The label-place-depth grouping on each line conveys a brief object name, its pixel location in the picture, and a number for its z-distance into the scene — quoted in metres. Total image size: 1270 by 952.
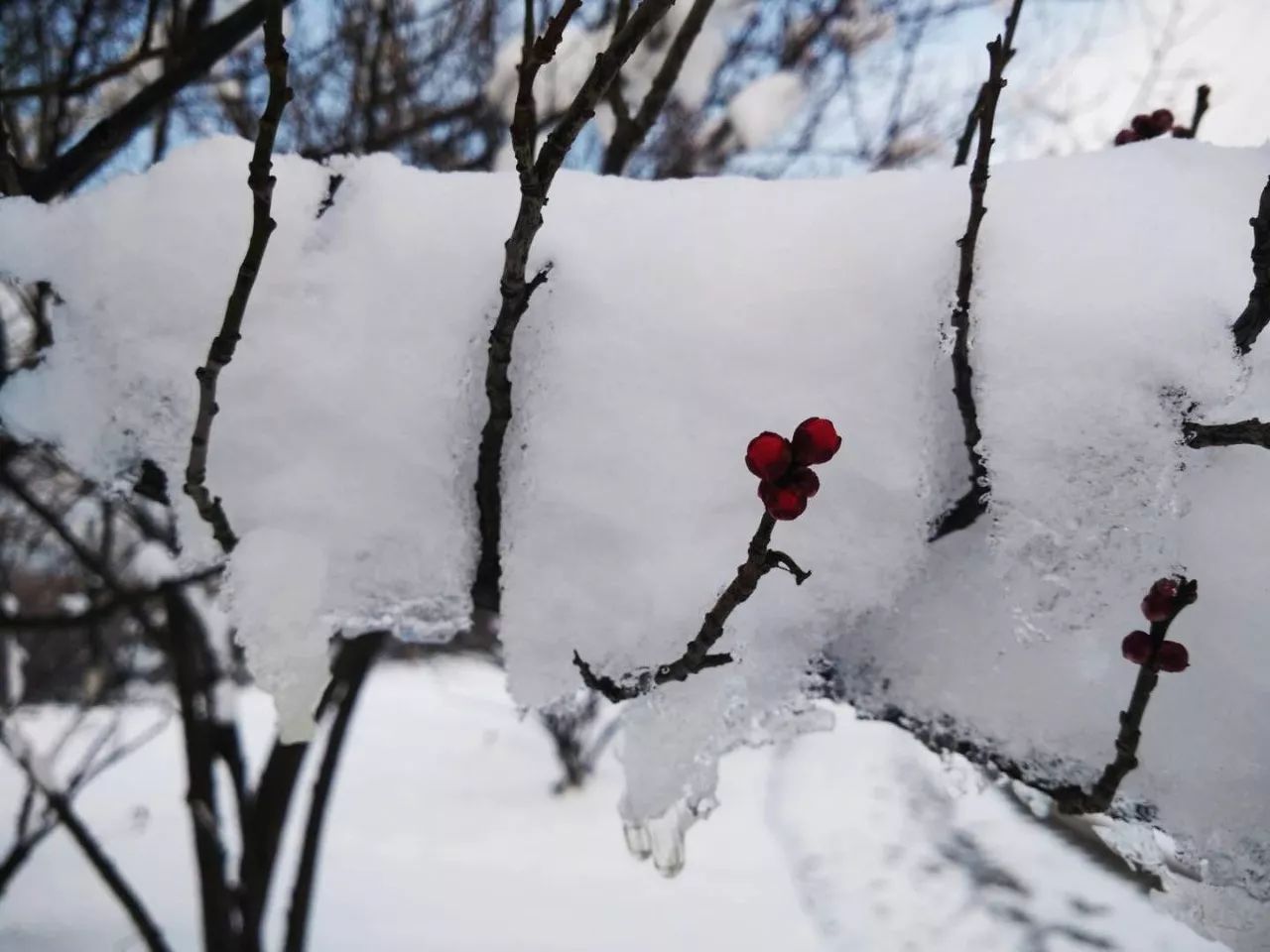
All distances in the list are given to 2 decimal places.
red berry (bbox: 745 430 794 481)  0.13
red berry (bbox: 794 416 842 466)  0.13
